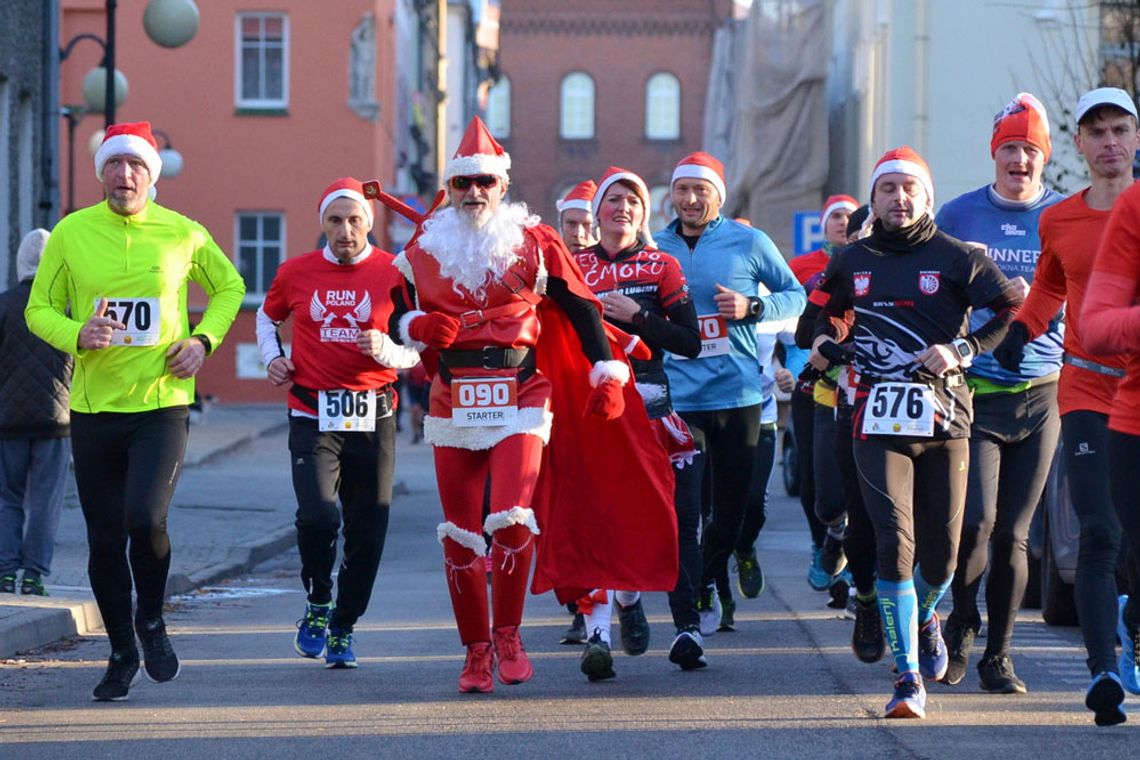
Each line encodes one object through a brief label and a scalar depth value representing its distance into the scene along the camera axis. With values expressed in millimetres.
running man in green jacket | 14010
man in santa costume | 14131
